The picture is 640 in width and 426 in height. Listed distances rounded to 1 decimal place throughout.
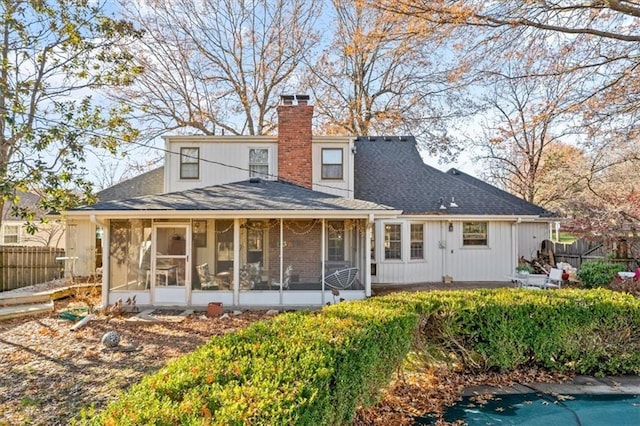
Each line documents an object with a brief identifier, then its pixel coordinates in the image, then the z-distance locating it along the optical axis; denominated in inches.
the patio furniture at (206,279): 401.7
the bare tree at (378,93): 880.3
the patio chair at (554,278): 478.0
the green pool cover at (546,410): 187.3
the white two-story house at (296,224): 398.6
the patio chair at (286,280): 411.5
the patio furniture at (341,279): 419.5
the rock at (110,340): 276.1
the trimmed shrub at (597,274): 487.2
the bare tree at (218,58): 829.2
